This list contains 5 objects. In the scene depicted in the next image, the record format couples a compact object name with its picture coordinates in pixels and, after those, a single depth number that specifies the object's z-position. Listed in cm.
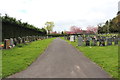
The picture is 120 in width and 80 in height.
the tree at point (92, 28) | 6584
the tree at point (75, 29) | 6708
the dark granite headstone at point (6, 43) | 1006
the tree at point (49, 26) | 7079
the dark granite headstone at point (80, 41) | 1275
